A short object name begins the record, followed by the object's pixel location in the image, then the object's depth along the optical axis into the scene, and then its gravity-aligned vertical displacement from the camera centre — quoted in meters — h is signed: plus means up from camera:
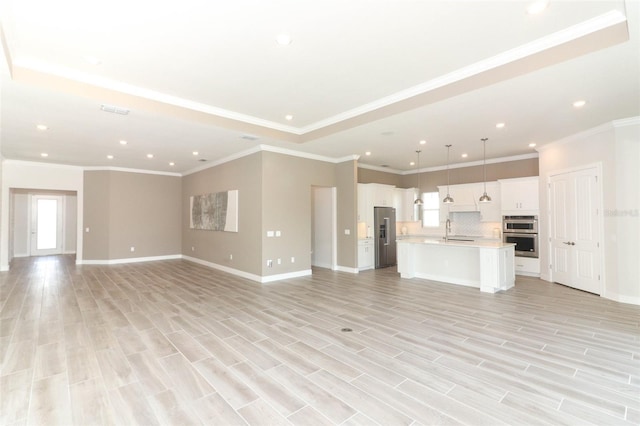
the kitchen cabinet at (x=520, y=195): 7.14 +0.52
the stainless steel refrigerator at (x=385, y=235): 8.43 -0.49
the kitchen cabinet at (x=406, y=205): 9.61 +0.42
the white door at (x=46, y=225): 11.22 -0.16
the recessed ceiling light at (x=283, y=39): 3.06 +1.87
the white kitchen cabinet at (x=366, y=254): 7.97 -0.98
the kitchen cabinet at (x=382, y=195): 8.53 +0.67
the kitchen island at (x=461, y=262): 5.59 -0.94
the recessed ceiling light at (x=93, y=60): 3.50 +1.90
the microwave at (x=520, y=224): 7.13 -0.18
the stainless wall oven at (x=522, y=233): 7.11 -0.40
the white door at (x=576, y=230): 5.47 -0.26
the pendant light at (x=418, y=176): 9.71 +1.38
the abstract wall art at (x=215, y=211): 7.66 +0.23
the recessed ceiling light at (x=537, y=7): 2.62 +1.87
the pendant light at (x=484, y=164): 6.25 +1.50
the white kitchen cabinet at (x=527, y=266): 7.06 -1.18
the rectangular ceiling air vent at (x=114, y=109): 4.26 +1.62
